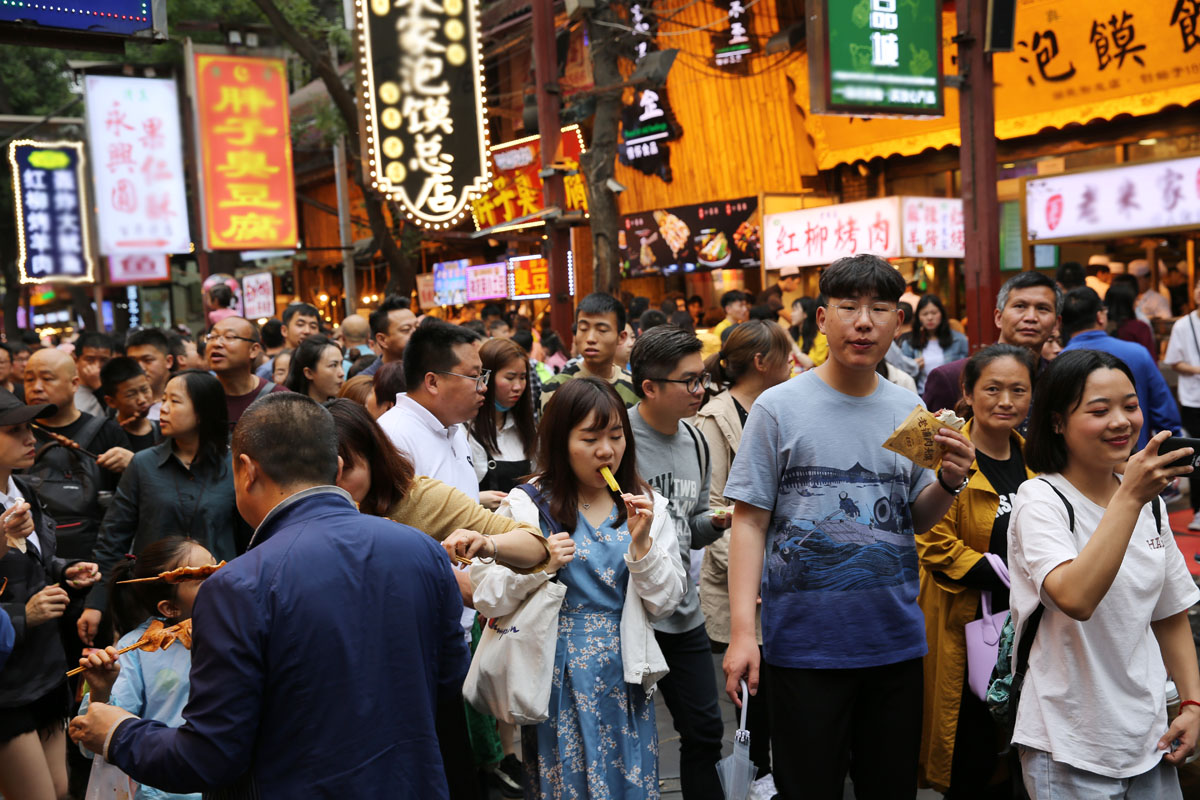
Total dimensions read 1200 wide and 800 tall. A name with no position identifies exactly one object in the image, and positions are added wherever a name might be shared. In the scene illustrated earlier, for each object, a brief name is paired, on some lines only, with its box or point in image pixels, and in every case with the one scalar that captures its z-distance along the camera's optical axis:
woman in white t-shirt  2.94
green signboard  9.29
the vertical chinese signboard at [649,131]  19.34
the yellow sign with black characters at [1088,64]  11.55
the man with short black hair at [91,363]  8.32
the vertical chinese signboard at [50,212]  21.48
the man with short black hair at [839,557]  3.33
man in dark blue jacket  2.29
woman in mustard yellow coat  4.08
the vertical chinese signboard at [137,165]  17.38
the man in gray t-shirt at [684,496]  4.11
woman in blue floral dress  3.75
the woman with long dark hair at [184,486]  4.68
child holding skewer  3.00
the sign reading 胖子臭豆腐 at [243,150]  15.74
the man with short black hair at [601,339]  6.41
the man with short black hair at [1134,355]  6.55
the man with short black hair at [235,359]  6.16
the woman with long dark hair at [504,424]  6.12
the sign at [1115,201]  9.13
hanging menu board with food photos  17.25
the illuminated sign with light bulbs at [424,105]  11.76
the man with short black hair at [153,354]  7.72
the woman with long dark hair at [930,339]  10.50
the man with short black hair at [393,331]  7.52
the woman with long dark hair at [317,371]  6.68
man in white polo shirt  4.45
